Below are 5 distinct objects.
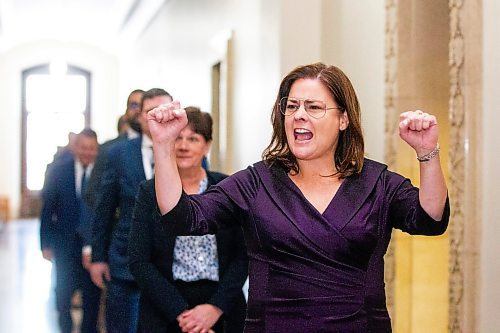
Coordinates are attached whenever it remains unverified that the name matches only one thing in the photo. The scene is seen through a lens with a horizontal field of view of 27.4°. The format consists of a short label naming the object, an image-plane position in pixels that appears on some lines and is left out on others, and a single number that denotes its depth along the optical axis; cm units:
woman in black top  439
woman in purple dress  288
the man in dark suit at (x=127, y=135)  662
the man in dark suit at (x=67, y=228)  802
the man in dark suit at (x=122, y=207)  526
